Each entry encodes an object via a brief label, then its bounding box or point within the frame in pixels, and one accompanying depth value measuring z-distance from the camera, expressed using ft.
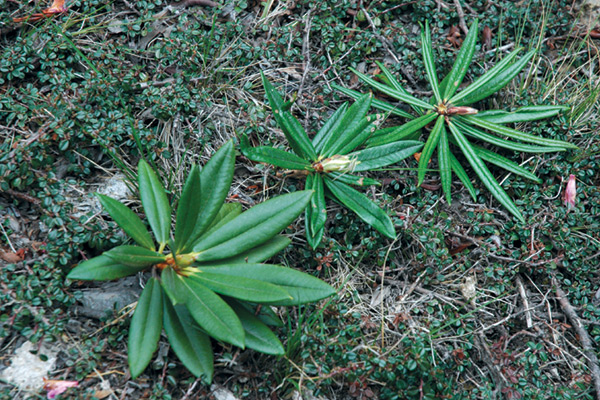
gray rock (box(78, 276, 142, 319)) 7.36
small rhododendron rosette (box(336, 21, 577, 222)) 9.12
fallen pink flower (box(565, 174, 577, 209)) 9.27
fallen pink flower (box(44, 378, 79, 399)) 6.40
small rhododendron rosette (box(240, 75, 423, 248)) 8.10
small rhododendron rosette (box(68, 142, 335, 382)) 6.39
